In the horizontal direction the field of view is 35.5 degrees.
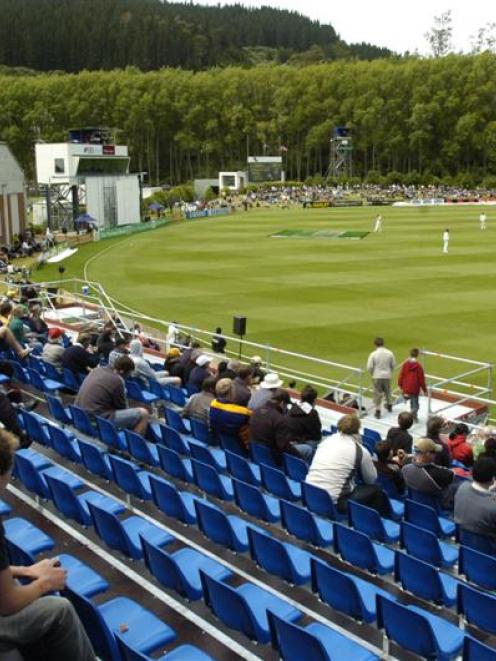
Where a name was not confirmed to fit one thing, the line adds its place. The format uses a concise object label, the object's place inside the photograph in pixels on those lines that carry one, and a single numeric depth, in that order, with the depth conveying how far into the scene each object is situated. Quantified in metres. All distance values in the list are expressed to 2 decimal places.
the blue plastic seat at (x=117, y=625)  4.57
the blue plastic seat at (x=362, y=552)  6.60
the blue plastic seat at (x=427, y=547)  6.81
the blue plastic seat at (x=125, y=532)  6.61
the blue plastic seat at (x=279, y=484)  8.40
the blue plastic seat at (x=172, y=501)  7.52
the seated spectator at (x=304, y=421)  9.93
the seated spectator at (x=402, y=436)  9.59
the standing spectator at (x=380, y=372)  15.88
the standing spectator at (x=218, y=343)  17.94
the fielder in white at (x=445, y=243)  46.16
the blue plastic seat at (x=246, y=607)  5.38
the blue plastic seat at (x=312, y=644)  4.68
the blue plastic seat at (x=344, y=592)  5.78
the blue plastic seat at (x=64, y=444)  9.21
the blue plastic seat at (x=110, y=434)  9.64
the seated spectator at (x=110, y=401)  10.29
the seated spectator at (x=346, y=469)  7.85
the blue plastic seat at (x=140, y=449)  9.27
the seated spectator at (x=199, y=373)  13.31
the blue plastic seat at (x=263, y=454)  9.43
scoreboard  118.94
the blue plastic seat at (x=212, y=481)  8.30
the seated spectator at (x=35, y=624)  3.74
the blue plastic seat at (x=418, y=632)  5.20
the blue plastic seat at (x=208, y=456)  9.20
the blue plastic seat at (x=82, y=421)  10.15
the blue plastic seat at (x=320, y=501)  7.72
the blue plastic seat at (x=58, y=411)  10.73
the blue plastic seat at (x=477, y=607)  5.59
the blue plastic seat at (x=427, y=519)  7.53
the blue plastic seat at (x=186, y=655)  4.93
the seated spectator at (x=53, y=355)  14.02
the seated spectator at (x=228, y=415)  9.94
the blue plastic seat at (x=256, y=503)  7.72
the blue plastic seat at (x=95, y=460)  8.69
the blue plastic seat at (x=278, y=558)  6.37
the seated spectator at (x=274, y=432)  9.44
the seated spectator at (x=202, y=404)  10.74
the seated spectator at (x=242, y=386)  11.04
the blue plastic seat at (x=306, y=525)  7.16
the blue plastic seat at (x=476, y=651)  4.74
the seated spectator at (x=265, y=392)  10.68
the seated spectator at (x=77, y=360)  13.23
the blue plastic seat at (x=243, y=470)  8.79
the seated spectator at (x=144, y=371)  13.35
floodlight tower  121.25
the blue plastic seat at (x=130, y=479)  8.02
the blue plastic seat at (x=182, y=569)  6.00
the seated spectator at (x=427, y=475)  8.15
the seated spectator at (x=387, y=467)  8.81
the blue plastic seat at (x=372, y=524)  7.25
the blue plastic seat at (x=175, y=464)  8.82
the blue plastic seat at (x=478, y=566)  6.32
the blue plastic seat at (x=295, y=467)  8.95
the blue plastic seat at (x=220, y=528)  6.94
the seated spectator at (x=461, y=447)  10.59
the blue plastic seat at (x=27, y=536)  6.30
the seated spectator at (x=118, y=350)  12.41
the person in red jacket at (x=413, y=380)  15.30
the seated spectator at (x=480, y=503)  6.89
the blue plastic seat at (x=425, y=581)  6.11
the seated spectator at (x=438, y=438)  9.21
